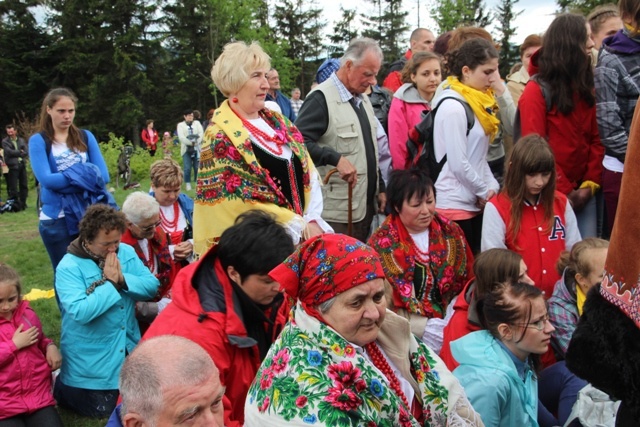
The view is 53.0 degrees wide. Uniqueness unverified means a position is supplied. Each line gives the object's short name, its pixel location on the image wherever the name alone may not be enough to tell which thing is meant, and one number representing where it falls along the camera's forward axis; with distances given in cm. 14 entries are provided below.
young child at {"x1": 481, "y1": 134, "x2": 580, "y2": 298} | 413
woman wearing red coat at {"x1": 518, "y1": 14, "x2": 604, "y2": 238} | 435
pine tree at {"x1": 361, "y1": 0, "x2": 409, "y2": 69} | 5222
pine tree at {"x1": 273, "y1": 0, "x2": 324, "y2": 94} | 5022
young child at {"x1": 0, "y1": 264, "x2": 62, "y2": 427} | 373
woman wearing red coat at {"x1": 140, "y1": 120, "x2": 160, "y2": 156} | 2289
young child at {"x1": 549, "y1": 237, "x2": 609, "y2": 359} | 360
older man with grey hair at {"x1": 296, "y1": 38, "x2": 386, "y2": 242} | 491
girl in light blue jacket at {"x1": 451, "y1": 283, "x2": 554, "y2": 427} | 293
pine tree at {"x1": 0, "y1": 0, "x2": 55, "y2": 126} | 4091
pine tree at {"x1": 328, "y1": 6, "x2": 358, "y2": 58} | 5344
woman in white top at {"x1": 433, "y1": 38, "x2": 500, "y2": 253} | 454
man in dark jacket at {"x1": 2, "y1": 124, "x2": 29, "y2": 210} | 1545
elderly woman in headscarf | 209
